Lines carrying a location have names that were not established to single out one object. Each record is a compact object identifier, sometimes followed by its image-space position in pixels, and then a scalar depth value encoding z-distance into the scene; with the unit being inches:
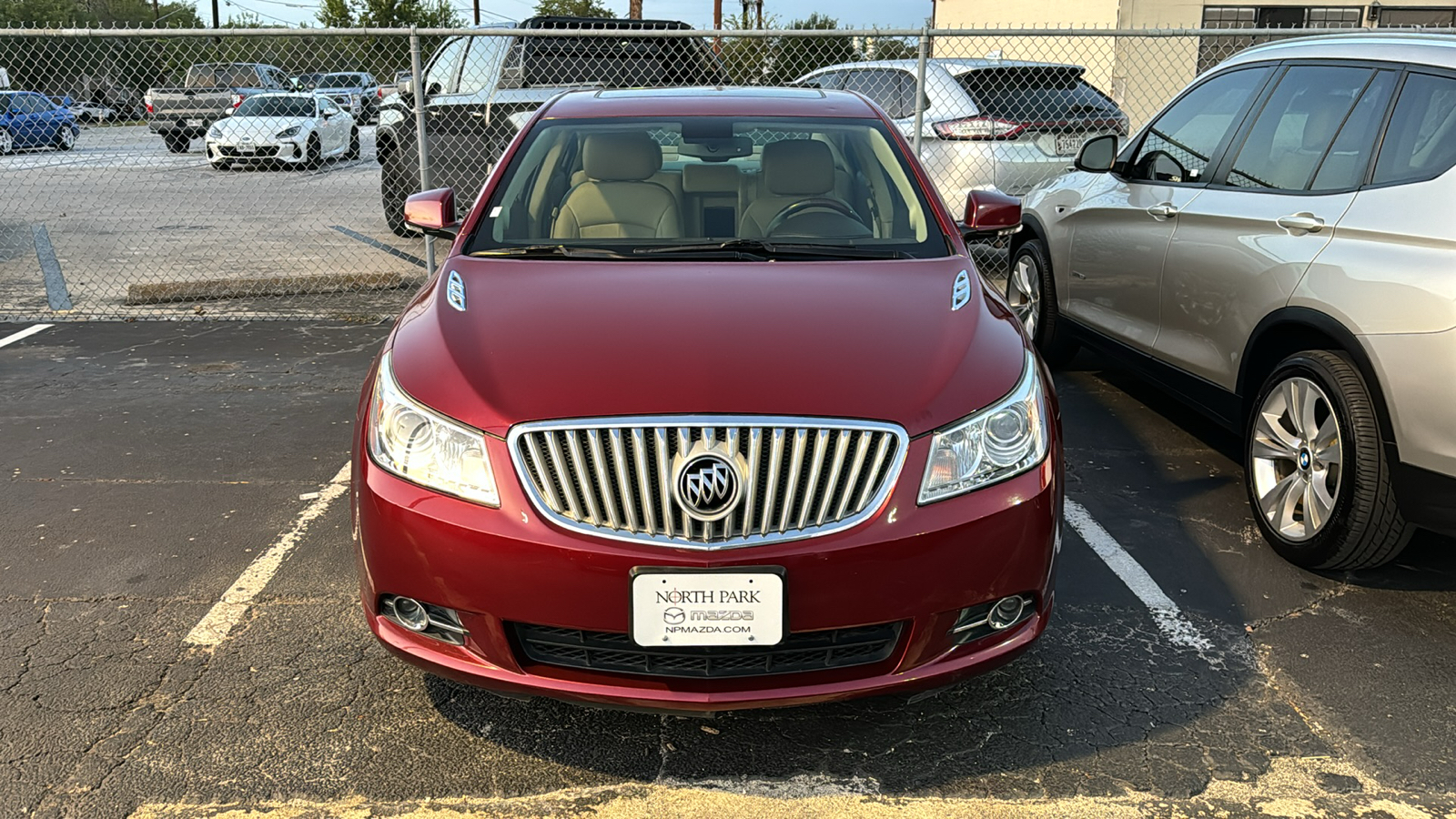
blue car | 911.0
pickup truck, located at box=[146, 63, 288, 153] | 939.3
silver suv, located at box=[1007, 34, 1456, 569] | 131.5
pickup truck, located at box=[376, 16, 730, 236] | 352.5
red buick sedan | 96.3
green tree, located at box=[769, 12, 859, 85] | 644.0
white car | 752.3
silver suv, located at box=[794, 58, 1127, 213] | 339.0
